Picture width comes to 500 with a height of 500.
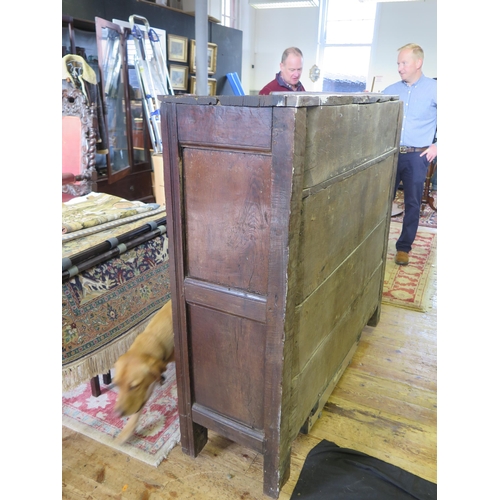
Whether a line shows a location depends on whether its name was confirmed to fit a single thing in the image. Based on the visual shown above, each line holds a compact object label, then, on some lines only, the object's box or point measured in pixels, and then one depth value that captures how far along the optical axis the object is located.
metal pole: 4.14
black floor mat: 1.52
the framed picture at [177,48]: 5.41
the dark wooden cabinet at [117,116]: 4.26
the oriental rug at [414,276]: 3.04
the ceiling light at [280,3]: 6.34
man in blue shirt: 3.36
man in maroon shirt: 3.91
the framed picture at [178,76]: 5.57
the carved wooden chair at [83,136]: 3.69
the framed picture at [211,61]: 5.86
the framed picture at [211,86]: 6.07
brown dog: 1.62
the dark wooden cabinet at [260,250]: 1.18
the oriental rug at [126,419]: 1.71
